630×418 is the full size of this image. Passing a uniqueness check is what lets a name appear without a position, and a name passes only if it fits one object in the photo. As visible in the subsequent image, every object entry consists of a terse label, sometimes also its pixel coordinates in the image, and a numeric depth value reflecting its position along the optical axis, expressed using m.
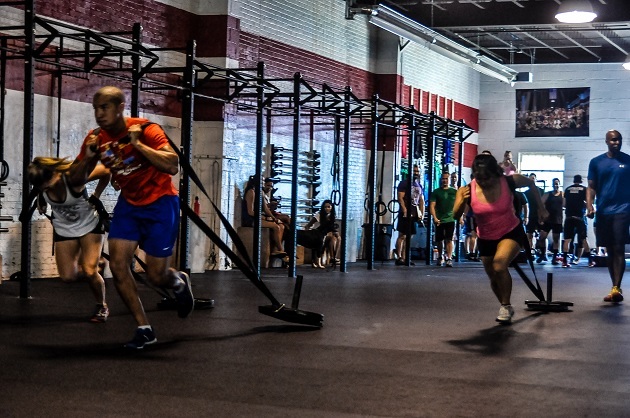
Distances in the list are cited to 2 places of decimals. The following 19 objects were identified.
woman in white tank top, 8.11
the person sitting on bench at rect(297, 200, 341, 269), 18.19
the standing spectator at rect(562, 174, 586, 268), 21.91
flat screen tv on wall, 29.62
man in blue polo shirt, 11.38
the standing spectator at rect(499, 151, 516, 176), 19.80
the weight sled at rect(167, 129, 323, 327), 7.45
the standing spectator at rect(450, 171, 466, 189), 23.36
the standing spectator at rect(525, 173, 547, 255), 22.05
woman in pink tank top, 9.22
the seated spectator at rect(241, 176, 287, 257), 17.72
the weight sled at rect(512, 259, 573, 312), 10.52
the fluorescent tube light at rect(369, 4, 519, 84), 19.97
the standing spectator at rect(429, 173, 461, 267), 20.06
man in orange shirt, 6.64
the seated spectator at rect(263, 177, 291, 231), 17.97
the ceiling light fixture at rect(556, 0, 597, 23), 15.20
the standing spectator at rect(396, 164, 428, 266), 19.22
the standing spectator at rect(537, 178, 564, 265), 22.17
